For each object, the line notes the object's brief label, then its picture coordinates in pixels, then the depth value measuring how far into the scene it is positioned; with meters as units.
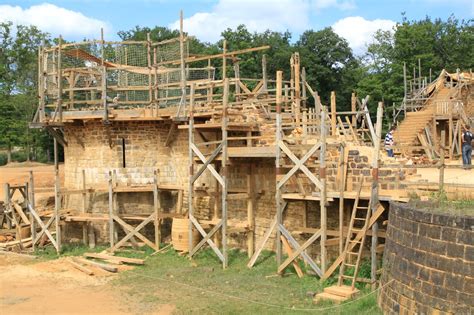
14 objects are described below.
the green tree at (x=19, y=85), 39.44
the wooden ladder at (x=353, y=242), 11.85
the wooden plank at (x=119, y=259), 16.40
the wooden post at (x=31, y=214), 19.19
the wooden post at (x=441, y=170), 10.78
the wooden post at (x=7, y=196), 21.00
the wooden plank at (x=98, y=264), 15.89
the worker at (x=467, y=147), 16.89
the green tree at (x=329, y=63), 45.47
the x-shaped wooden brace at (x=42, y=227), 18.53
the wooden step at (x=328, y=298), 11.69
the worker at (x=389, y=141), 17.95
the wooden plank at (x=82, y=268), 15.69
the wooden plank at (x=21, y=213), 21.06
